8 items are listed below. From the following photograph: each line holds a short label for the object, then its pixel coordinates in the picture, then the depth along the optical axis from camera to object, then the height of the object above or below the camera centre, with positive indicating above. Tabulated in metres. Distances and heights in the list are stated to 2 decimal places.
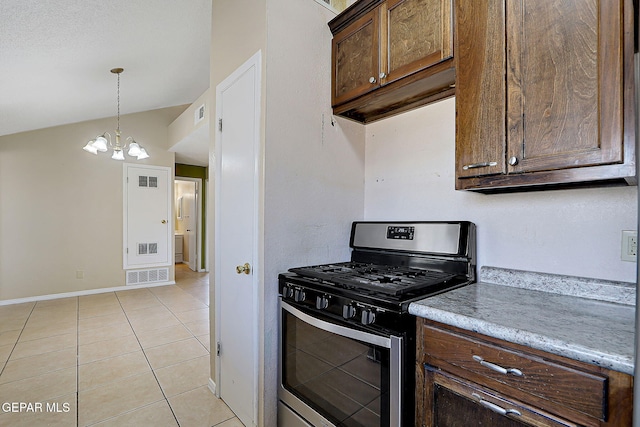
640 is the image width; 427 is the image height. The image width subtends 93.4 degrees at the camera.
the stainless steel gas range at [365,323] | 1.11 -0.47
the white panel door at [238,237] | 1.69 -0.16
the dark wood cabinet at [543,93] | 0.94 +0.42
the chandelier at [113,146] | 3.42 +0.78
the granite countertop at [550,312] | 0.77 -0.34
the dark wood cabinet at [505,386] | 0.74 -0.49
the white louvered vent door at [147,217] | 5.13 -0.09
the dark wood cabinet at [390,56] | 1.41 +0.81
